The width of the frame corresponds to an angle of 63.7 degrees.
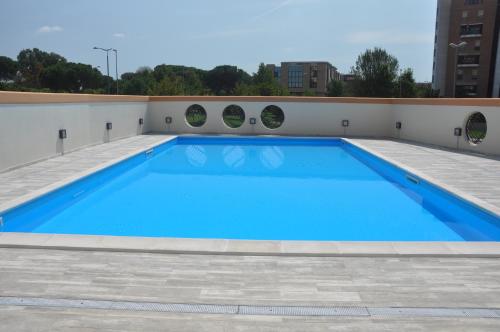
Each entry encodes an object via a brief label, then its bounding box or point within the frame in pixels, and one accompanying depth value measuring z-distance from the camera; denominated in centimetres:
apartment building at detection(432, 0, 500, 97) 5616
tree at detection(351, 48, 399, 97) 3966
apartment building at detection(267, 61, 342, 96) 10150
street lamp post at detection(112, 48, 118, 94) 3762
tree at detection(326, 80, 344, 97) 5803
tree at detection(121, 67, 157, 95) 5008
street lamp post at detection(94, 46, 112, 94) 3589
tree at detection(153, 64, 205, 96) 4603
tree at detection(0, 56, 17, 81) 7225
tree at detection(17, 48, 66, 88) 7119
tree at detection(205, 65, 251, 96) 8188
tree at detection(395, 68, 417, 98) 3847
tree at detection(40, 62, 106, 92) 6393
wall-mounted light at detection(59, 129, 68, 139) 981
